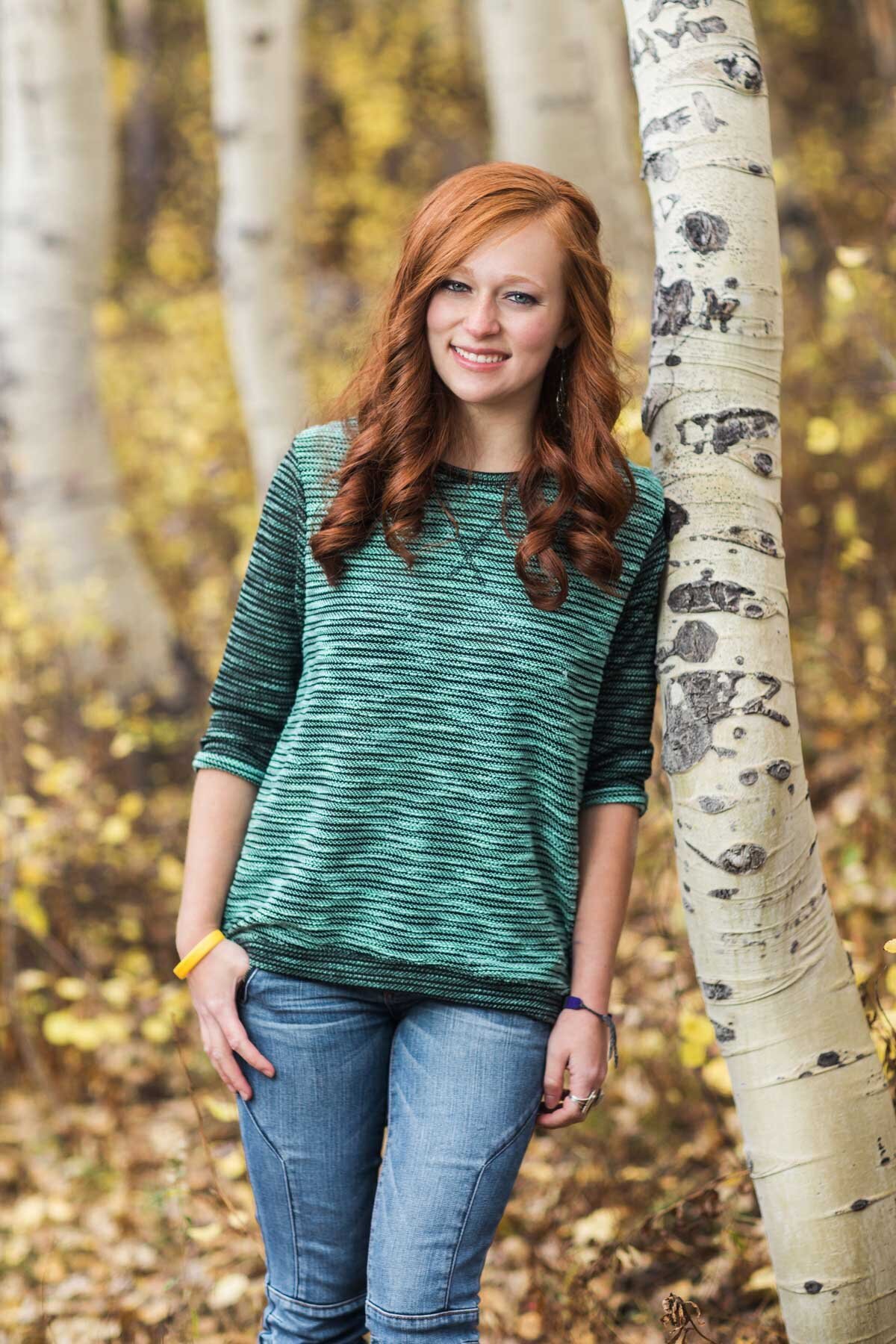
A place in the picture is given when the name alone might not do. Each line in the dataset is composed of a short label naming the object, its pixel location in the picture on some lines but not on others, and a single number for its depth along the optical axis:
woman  3.49
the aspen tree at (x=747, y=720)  3.51
